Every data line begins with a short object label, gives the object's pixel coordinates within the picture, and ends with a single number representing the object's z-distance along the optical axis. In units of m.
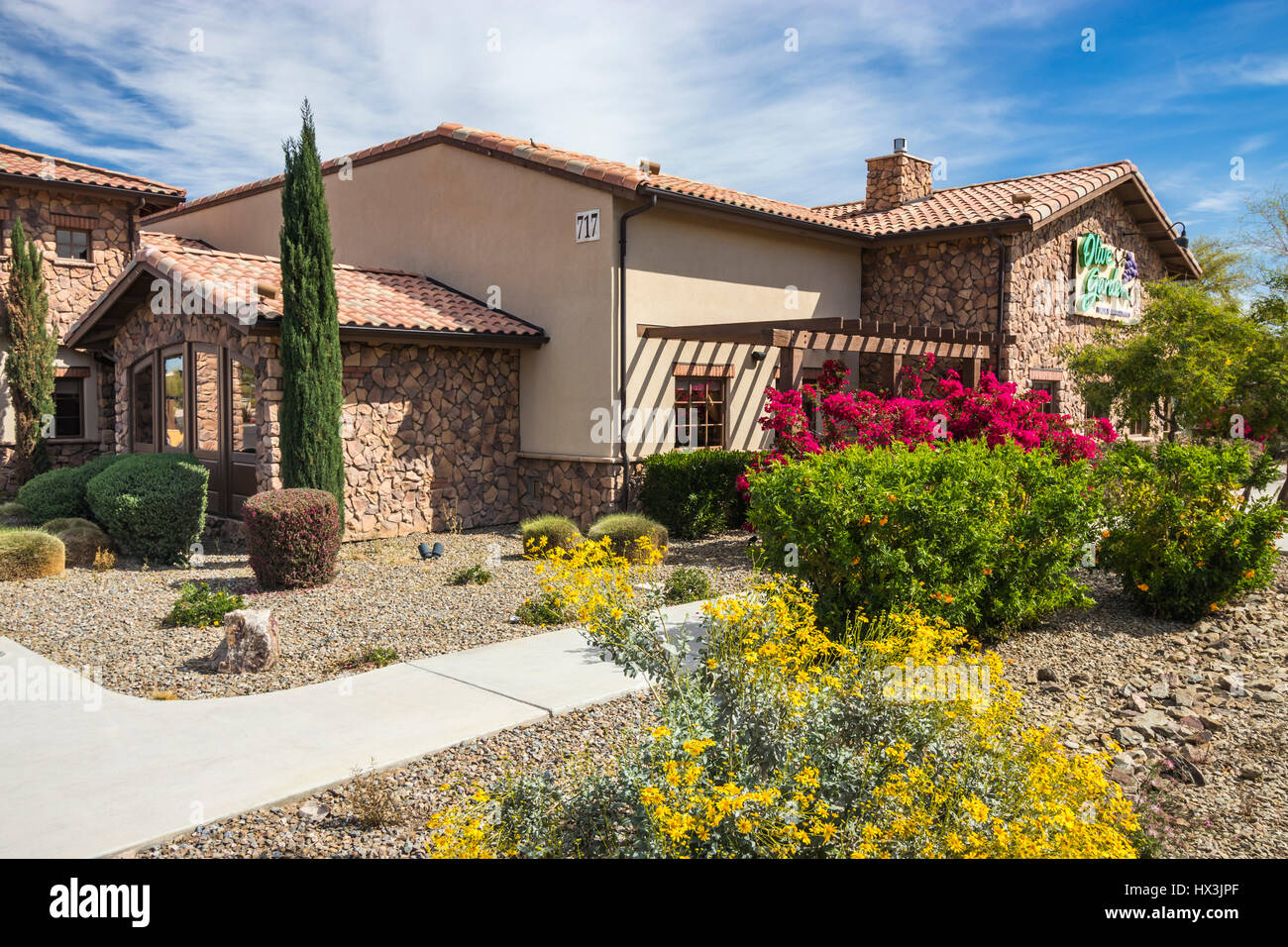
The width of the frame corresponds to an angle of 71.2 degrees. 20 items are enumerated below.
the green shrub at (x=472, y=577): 9.52
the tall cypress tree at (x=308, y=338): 10.97
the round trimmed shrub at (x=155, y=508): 10.88
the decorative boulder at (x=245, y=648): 6.52
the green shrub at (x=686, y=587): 8.84
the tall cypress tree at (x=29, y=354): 16.89
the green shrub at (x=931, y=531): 6.39
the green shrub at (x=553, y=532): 11.05
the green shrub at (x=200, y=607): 7.79
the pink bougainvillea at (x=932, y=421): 10.30
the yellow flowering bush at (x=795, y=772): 3.03
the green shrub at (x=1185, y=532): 7.75
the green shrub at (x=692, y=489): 12.38
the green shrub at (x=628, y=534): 10.88
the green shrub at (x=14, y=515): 12.55
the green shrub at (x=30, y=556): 9.69
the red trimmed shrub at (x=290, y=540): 9.04
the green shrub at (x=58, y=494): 12.55
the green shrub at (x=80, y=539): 10.94
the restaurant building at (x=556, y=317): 12.46
